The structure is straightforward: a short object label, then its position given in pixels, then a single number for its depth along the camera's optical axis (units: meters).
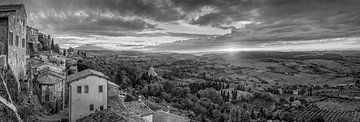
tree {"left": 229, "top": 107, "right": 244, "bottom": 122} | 92.12
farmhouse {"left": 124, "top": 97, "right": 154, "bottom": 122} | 35.72
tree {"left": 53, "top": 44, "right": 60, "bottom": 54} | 73.55
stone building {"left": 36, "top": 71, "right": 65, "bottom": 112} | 34.24
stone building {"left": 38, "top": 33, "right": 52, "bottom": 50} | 65.86
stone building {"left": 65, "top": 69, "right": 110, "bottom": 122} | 28.31
